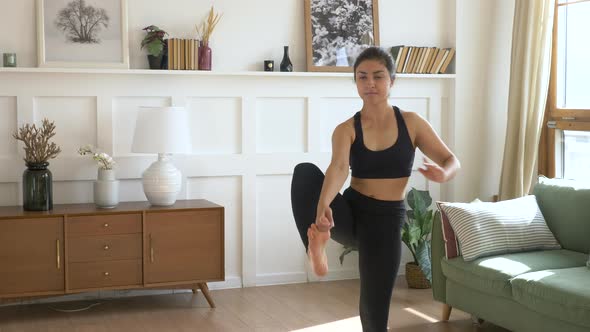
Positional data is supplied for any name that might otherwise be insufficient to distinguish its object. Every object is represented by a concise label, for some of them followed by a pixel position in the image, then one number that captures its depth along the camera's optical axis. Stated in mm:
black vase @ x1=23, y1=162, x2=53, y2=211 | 4871
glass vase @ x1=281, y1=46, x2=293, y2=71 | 5664
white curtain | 5668
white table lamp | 5035
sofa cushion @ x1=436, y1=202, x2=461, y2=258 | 4680
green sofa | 3873
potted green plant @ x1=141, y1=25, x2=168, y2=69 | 5277
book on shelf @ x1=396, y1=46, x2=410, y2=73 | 5949
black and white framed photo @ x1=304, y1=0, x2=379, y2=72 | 5781
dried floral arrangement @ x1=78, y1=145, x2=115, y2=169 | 5074
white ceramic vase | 5035
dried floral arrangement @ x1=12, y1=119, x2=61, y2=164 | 4898
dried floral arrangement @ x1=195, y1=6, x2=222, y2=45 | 5438
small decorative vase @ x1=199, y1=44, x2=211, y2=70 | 5434
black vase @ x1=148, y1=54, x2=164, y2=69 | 5355
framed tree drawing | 5148
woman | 3129
